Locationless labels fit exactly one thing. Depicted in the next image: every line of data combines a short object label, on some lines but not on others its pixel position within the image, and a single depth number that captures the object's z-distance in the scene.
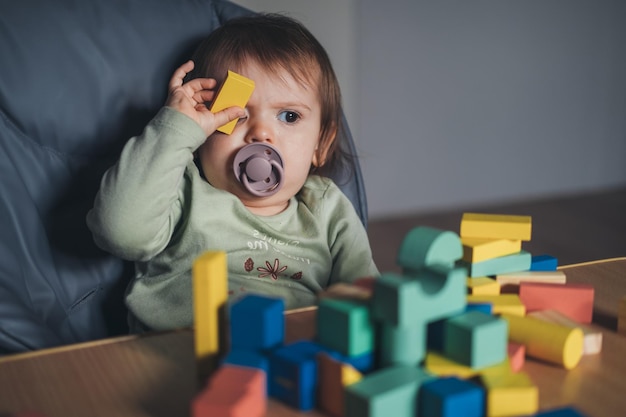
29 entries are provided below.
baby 0.99
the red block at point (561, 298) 0.80
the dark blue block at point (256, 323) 0.63
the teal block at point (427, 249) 0.65
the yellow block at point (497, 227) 0.83
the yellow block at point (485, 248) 0.81
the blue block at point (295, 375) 0.61
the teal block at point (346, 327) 0.61
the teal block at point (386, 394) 0.57
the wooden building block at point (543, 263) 0.87
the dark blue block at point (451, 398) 0.57
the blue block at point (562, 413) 0.57
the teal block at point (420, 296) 0.59
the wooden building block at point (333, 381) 0.60
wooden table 0.64
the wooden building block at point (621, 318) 0.79
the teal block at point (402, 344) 0.61
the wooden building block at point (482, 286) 0.80
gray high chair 1.05
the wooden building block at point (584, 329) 0.75
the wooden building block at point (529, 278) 0.83
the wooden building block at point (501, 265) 0.82
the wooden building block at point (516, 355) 0.68
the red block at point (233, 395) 0.56
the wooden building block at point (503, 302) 0.76
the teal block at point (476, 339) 0.62
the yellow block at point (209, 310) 0.62
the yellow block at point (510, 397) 0.59
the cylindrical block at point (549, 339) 0.71
